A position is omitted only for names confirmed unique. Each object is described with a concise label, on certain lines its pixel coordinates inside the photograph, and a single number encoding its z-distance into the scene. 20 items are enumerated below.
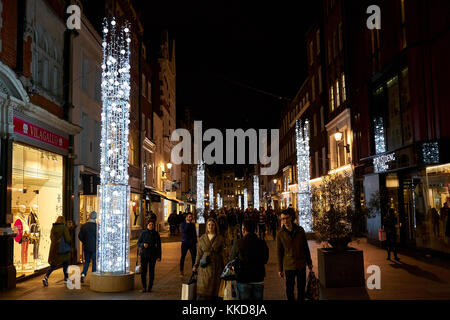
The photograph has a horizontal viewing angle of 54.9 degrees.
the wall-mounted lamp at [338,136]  23.76
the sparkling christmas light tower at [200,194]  33.36
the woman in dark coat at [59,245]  11.26
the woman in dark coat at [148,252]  10.28
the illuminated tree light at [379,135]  20.34
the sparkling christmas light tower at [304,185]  23.73
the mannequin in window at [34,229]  14.07
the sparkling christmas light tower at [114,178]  10.37
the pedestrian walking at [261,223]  24.84
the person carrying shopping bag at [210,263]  7.31
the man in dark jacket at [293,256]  7.94
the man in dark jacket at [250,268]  6.66
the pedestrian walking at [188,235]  13.15
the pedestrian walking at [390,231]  15.21
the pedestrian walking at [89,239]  12.12
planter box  10.48
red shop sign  12.22
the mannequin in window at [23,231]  13.46
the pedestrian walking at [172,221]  30.25
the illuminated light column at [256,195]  52.11
